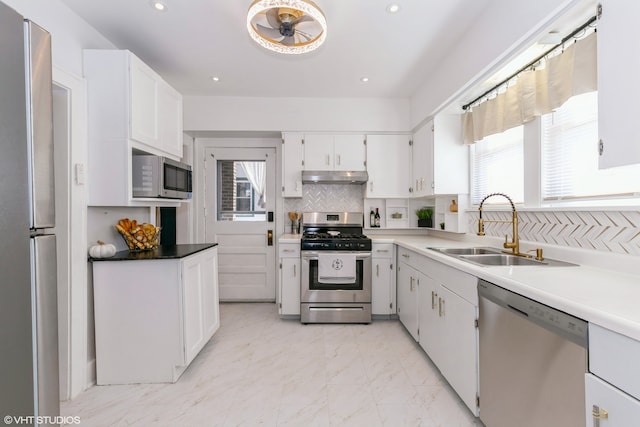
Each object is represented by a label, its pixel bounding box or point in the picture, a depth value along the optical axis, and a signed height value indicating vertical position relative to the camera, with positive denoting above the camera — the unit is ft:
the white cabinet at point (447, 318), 5.71 -2.52
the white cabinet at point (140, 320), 7.00 -2.52
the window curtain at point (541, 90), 5.24 +2.46
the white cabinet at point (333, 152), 11.98 +2.24
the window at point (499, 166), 7.71 +1.18
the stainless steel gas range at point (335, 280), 10.62 -2.50
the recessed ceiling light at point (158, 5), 6.43 +4.37
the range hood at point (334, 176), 11.71 +1.27
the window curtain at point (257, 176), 13.26 +1.46
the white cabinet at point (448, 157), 9.93 +1.68
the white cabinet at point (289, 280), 10.99 -2.54
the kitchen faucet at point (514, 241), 6.86 -0.74
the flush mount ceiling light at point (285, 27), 5.36 +3.66
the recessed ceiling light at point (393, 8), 6.45 +4.30
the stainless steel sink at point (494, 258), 6.07 -1.11
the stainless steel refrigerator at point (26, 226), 2.35 -0.13
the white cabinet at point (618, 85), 3.61 +1.52
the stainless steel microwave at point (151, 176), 7.44 +0.84
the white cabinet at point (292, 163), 11.94 +1.82
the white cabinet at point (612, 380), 2.83 -1.71
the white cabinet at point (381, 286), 11.00 -2.78
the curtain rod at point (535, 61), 5.32 +3.21
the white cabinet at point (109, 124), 7.07 +2.00
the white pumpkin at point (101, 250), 6.95 -0.92
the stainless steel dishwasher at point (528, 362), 3.51 -2.09
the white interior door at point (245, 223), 13.20 -0.57
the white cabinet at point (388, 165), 12.06 +1.73
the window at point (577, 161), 5.21 +0.94
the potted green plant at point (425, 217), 12.32 -0.35
